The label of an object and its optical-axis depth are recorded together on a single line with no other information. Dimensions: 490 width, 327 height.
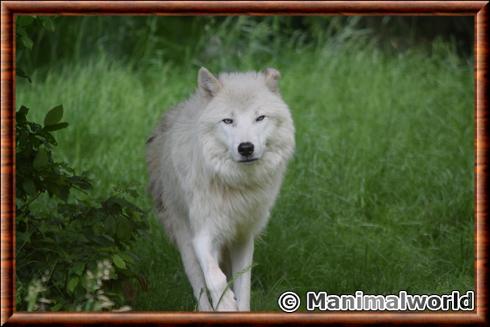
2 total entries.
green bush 9.95
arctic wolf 10.59
